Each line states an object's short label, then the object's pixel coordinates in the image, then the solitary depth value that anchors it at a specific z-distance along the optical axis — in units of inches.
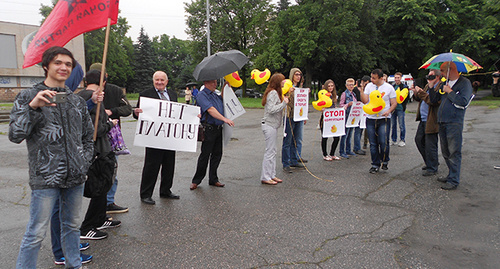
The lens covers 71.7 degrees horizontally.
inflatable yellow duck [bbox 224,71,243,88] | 247.3
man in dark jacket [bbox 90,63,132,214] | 179.6
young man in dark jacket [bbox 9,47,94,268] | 104.1
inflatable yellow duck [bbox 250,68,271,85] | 275.1
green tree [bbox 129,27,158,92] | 2541.8
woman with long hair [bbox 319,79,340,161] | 323.6
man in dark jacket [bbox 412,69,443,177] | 259.0
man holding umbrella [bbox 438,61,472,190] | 231.9
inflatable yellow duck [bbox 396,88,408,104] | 306.4
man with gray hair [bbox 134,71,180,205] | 206.8
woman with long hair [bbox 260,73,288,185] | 248.5
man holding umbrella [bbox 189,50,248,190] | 227.3
